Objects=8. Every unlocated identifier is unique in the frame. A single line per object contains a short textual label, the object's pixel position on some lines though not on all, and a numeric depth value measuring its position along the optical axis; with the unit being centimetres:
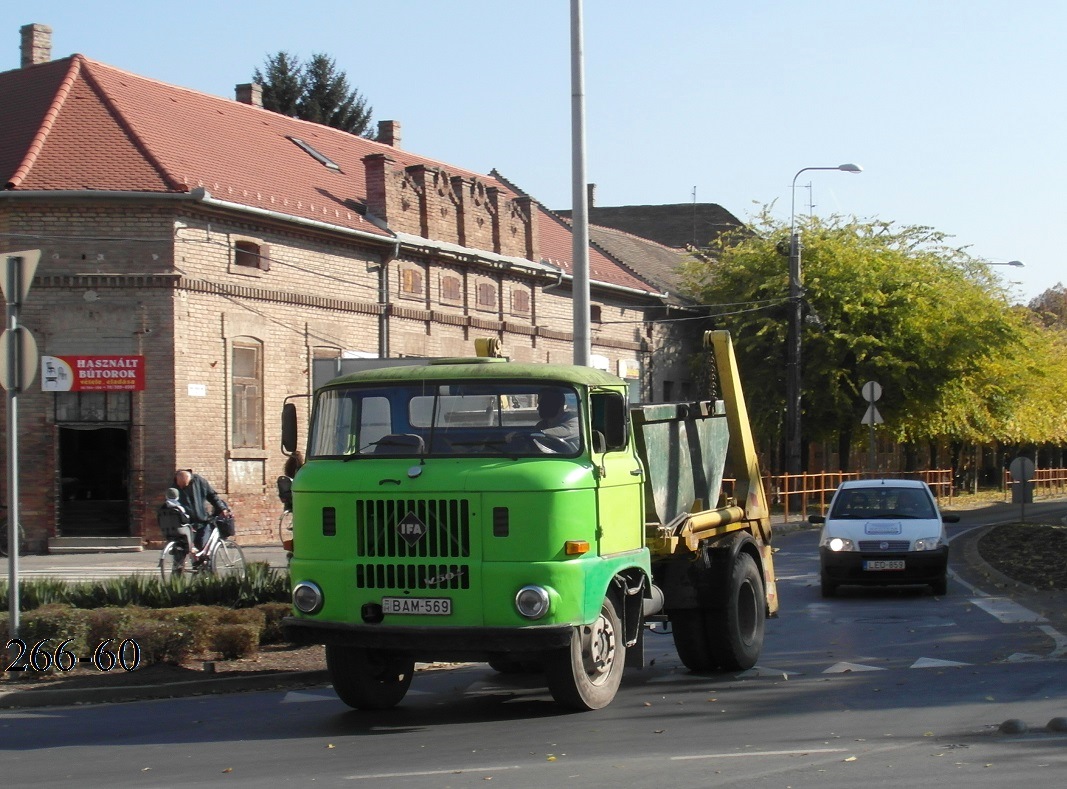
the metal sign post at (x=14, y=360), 1113
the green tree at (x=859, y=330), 4328
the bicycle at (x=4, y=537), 2553
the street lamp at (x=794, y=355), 3644
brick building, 2645
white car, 1853
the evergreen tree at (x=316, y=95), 5816
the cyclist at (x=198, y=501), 1819
